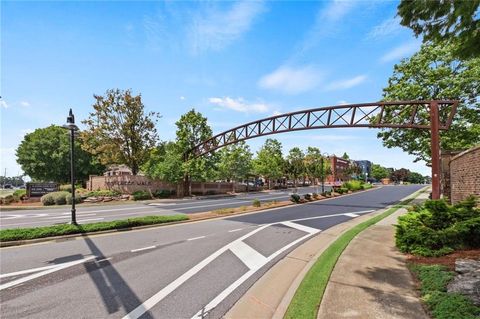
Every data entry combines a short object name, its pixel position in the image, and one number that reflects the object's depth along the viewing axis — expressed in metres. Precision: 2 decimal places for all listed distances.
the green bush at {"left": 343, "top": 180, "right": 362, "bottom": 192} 52.67
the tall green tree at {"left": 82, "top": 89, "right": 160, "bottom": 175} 37.44
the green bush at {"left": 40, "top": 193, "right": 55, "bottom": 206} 29.47
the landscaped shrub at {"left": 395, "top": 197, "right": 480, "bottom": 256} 8.34
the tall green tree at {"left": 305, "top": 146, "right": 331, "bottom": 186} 75.00
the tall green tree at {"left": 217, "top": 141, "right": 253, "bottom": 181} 53.97
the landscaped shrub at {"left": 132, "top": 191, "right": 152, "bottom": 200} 35.69
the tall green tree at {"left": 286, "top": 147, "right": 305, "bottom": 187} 72.25
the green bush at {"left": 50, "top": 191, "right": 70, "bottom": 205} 29.83
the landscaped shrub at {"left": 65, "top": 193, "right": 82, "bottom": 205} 30.33
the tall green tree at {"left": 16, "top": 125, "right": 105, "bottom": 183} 50.66
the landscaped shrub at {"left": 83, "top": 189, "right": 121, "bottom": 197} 34.25
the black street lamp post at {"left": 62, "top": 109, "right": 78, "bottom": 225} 13.73
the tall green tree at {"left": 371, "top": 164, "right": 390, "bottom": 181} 149.27
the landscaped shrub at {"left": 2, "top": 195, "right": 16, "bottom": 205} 30.27
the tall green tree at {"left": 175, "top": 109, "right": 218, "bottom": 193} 41.47
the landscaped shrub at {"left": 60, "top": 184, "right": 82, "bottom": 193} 38.57
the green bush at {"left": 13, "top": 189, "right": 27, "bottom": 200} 32.22
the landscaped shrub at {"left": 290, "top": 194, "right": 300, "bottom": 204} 28.38
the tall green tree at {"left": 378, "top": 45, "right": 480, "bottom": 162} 22.94
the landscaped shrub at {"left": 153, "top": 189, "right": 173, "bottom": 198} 38.72
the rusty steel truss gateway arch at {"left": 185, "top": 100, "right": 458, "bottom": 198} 16.86
